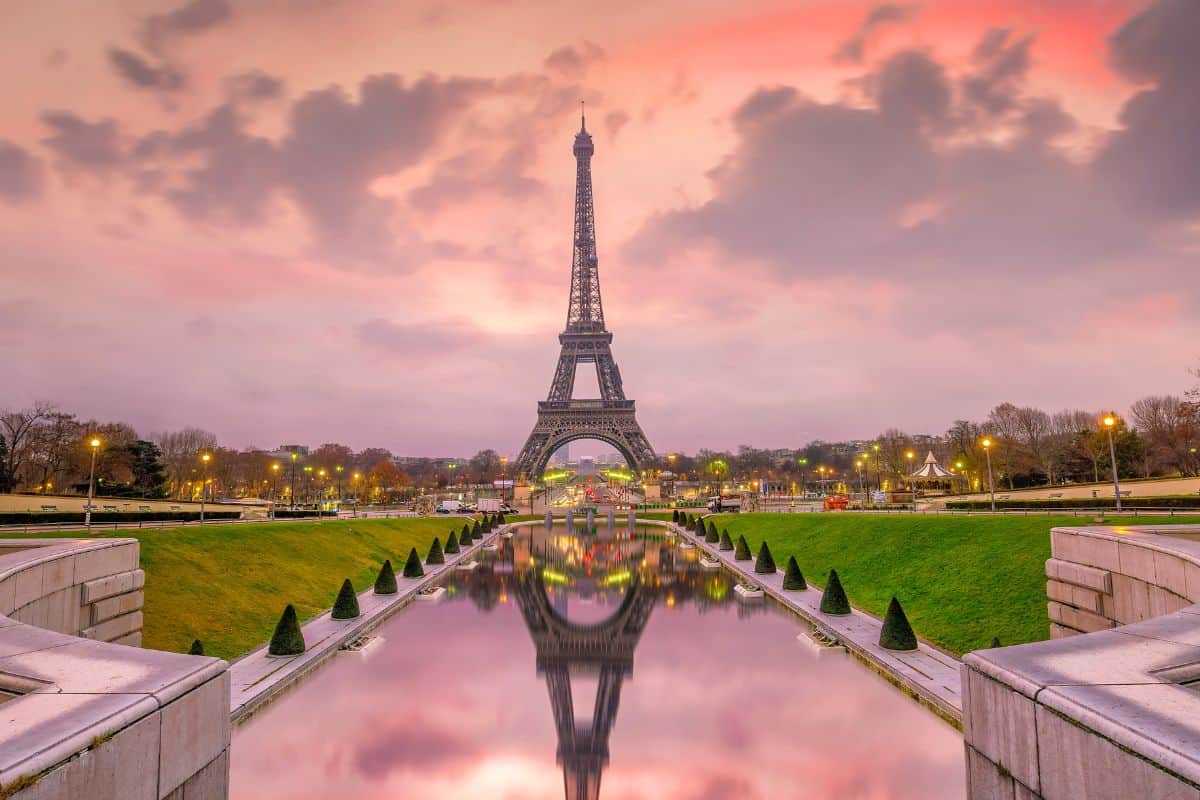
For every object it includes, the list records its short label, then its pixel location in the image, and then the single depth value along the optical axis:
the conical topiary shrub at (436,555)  37.31
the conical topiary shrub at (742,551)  38.78
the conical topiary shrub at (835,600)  22.83
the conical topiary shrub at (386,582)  27.38
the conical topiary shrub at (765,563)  33.47
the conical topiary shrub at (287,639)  17.66
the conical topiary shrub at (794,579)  27.94
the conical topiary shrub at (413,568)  32.50
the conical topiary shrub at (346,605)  22.58
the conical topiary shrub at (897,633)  17.56
